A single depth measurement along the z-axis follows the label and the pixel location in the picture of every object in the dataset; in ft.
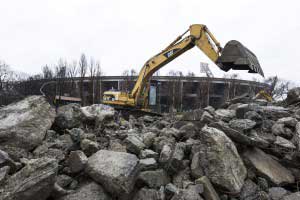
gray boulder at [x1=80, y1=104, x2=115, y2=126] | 13.36
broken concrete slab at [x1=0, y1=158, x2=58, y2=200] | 5.58
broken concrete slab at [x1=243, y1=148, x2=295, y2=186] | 8.48
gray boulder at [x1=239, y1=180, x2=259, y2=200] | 7.63
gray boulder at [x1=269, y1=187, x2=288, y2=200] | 7.59
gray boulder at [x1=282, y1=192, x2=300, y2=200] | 7.37
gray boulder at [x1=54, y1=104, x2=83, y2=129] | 11.71
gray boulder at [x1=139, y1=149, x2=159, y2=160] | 8.93
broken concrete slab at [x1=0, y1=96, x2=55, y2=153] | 8.55
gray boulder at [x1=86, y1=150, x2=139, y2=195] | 6.79
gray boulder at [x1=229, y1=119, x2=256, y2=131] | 10.58
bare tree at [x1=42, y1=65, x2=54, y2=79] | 85.83
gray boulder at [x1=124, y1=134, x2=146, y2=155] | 9.52
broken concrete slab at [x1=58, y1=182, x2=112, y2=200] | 6.66
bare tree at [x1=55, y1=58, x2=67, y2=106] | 69.82
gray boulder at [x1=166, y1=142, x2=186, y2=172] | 8.54
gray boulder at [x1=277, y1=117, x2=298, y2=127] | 11.40
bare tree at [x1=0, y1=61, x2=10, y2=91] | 76.23
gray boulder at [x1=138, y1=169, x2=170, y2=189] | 7.68
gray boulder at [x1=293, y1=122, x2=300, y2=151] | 9.72
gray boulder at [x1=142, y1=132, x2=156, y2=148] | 10.50
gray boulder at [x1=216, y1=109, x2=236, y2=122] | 14.05
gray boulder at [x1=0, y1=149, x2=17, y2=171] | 6.78
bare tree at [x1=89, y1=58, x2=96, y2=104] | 77.05
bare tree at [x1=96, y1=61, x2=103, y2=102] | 76.79
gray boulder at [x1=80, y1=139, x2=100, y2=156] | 8.87
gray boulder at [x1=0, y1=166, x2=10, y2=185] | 5.95
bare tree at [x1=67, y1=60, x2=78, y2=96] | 73.92
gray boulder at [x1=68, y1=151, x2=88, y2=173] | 7.55
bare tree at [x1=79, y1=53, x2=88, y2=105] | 74.41
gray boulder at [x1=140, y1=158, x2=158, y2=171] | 8.17
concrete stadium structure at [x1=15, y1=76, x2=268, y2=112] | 74.74
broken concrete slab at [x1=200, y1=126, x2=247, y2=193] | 7.64
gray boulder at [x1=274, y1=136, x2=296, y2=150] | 9.63
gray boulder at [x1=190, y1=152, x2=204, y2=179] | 8.29
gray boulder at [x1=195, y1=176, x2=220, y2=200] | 7.11
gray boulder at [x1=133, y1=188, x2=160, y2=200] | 7.17
